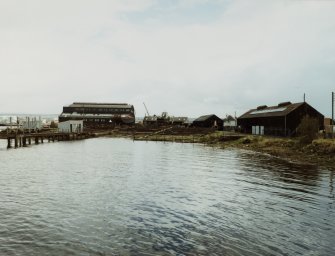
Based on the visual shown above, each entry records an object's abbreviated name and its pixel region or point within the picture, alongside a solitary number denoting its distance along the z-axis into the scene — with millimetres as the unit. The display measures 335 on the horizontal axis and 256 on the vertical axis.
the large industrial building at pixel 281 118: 68562
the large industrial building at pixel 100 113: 138625
